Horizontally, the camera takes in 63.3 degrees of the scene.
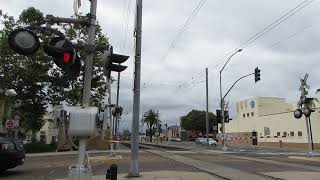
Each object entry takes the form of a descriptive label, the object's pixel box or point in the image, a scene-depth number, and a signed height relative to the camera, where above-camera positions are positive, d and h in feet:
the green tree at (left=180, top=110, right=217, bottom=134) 266.05 +7.33
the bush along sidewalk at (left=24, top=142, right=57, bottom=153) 80.75 -6.37
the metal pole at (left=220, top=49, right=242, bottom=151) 90.54 +4.92
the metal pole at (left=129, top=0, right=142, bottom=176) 31.71 +3.94
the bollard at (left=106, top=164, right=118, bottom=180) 17.08 -2.99
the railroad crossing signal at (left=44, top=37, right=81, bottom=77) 17.54 +4.90
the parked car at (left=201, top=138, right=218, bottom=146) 142.24 -7.96
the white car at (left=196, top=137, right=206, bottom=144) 149.48 -7.22
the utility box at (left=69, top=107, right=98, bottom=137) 17.80 +0.30
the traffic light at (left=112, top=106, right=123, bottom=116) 62.65 +4.02
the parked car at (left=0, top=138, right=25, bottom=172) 33.70 -3.55
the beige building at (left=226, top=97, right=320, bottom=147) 126.07 +1.84
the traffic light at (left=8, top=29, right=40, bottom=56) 17.39 +5.65
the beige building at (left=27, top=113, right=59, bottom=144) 193.43 -5.11
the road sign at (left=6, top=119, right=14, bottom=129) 61.82 +0.70
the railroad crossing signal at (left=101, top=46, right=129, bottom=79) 19.48 +5.10
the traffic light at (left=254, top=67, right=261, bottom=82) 71.32 +14.72
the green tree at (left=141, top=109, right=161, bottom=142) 211.85 +6.72
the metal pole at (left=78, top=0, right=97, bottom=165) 18.66 +4.13
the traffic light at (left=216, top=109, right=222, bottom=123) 94.94 +5.08
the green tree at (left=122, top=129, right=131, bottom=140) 300.54 -7.30
